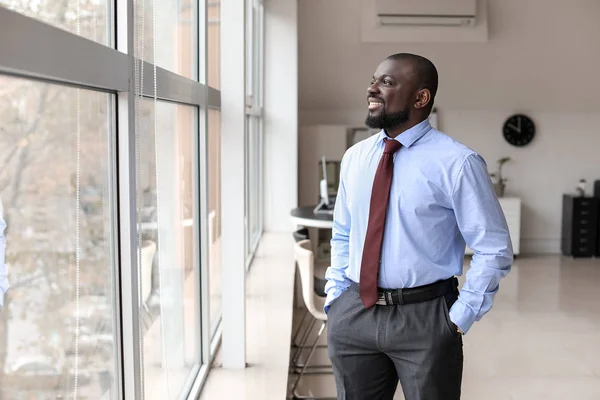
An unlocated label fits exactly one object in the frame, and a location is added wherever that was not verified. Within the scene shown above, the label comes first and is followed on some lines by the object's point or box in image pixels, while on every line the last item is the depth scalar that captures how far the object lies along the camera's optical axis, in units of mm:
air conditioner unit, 8328
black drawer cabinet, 9555
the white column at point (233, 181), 3406
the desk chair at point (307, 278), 4414
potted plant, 9812
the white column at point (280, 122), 7738
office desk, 5824
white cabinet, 9523
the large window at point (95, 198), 1318
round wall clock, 9992
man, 2234
